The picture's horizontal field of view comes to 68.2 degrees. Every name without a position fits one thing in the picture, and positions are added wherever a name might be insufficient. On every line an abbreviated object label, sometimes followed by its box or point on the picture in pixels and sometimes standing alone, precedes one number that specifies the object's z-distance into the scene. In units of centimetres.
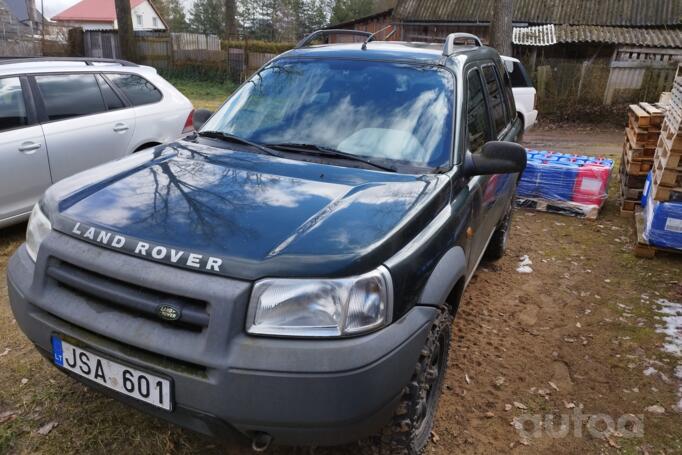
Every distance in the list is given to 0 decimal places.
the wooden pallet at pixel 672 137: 454
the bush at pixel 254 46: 2158
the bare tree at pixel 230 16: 2672
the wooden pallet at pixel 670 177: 466
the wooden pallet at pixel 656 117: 590
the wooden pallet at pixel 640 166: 607
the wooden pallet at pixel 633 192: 624
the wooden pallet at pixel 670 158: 458
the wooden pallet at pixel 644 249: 498
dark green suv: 175
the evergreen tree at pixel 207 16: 4975
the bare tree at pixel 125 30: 1788
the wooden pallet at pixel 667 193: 471
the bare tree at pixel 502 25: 1289
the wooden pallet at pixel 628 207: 634
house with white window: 5881
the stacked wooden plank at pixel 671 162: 457
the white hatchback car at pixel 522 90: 967
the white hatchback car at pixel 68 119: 442
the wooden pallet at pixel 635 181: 614
